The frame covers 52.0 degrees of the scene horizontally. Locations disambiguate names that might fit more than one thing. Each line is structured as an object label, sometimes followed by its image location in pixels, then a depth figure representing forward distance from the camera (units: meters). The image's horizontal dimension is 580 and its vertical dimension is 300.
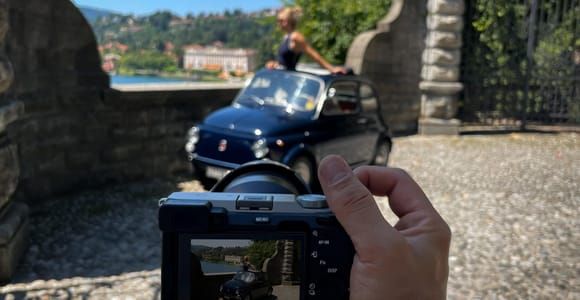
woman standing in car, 8.16
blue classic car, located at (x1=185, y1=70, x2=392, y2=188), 6.56
